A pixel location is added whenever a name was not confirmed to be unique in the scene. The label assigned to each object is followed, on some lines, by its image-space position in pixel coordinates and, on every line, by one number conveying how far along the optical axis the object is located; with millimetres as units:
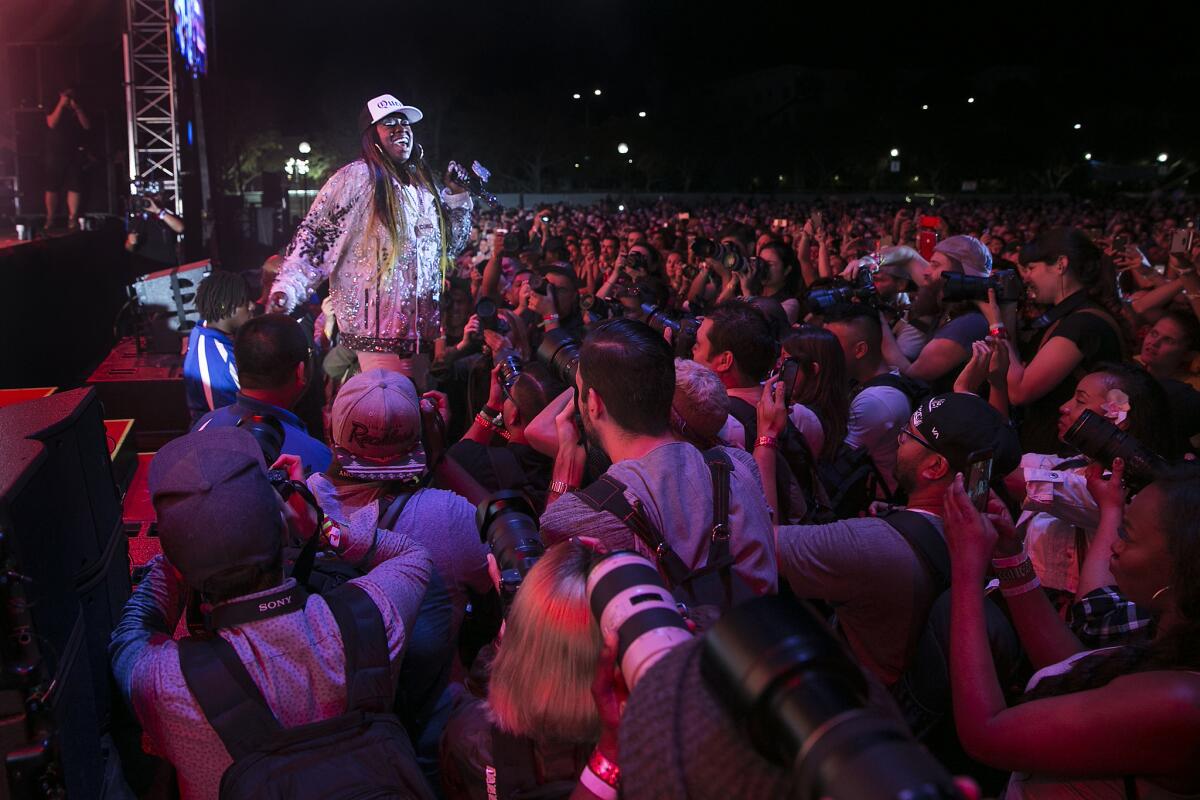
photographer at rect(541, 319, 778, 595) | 1976
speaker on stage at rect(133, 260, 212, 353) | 7867
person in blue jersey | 4301
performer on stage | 4547
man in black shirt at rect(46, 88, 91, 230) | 12305
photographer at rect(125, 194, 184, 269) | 11391
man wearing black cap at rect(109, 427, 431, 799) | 1646
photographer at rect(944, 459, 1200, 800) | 1558
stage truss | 13156
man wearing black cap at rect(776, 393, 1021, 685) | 2332
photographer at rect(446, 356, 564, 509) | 3393
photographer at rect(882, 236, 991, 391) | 4660
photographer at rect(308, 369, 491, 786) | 2449
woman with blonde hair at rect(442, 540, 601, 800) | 1495
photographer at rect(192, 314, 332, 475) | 3166
